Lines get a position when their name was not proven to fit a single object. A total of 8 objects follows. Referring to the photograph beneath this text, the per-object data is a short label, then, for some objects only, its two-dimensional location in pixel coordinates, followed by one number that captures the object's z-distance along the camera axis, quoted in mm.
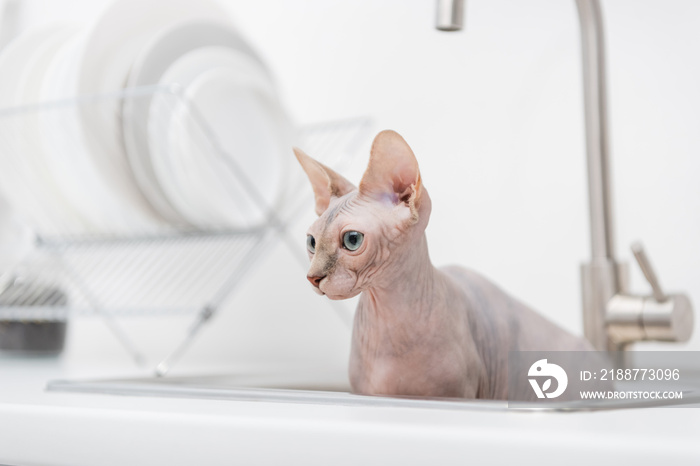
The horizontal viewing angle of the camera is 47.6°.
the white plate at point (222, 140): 1083
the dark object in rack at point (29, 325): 1339
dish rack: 1091
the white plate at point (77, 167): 1087
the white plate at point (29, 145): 1208
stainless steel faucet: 799
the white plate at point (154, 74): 1101
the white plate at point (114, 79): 1090
